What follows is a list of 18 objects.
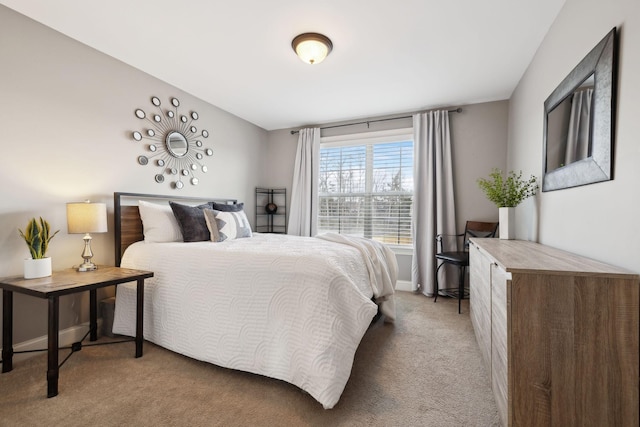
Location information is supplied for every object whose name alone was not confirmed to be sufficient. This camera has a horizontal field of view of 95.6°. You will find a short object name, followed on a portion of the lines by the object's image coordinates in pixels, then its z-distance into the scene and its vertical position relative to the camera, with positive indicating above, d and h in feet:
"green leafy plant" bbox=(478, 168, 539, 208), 8.05 +0.62
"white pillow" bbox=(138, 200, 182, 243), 8.75 -0.44
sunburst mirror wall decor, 9.82 +2.43
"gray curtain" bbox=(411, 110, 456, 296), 12.22 +0.88
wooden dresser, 3.56 -1.68
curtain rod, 12.27 +4.35
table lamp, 6.99 -0.30
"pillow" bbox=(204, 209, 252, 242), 9.34 -0.49
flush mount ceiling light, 7.48 +4.38
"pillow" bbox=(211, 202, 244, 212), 10.77 +0.13
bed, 5.33 -1.98
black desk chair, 10.24 -1.49
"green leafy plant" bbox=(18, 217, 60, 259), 6.33 -0.65
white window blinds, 13.57 +1.31
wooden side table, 5.40 -1.65
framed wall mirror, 4.43 +1.71
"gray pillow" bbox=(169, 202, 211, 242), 8.95 -0.41
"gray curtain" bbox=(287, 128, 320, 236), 14.67 +1.30
